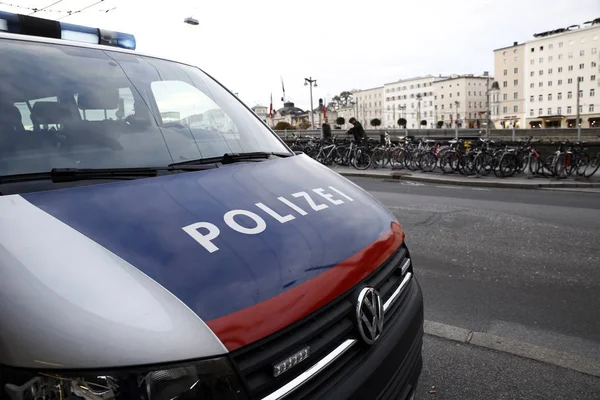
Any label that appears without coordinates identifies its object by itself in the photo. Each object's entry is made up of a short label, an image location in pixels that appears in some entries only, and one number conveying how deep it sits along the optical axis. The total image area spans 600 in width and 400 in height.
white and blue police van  1.07
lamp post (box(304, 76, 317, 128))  43.52
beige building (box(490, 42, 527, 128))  108.31
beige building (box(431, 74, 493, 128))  126.69
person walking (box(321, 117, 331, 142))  19.88
